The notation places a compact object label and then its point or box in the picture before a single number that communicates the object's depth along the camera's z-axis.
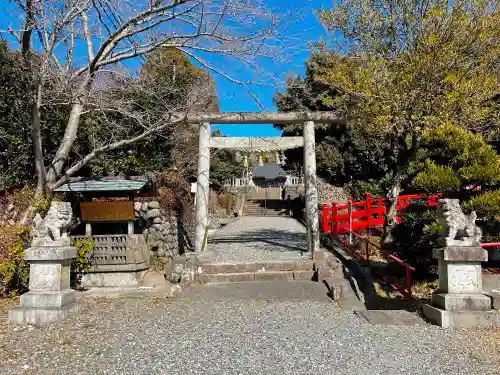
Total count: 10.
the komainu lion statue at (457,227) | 5.20
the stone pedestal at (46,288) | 5.42
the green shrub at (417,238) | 7.15
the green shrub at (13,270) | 7.18
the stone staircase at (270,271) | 8.26
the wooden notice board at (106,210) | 9.38
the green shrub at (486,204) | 6.07
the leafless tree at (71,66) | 6.91
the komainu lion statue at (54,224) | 5.70
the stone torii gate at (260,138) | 9.88
